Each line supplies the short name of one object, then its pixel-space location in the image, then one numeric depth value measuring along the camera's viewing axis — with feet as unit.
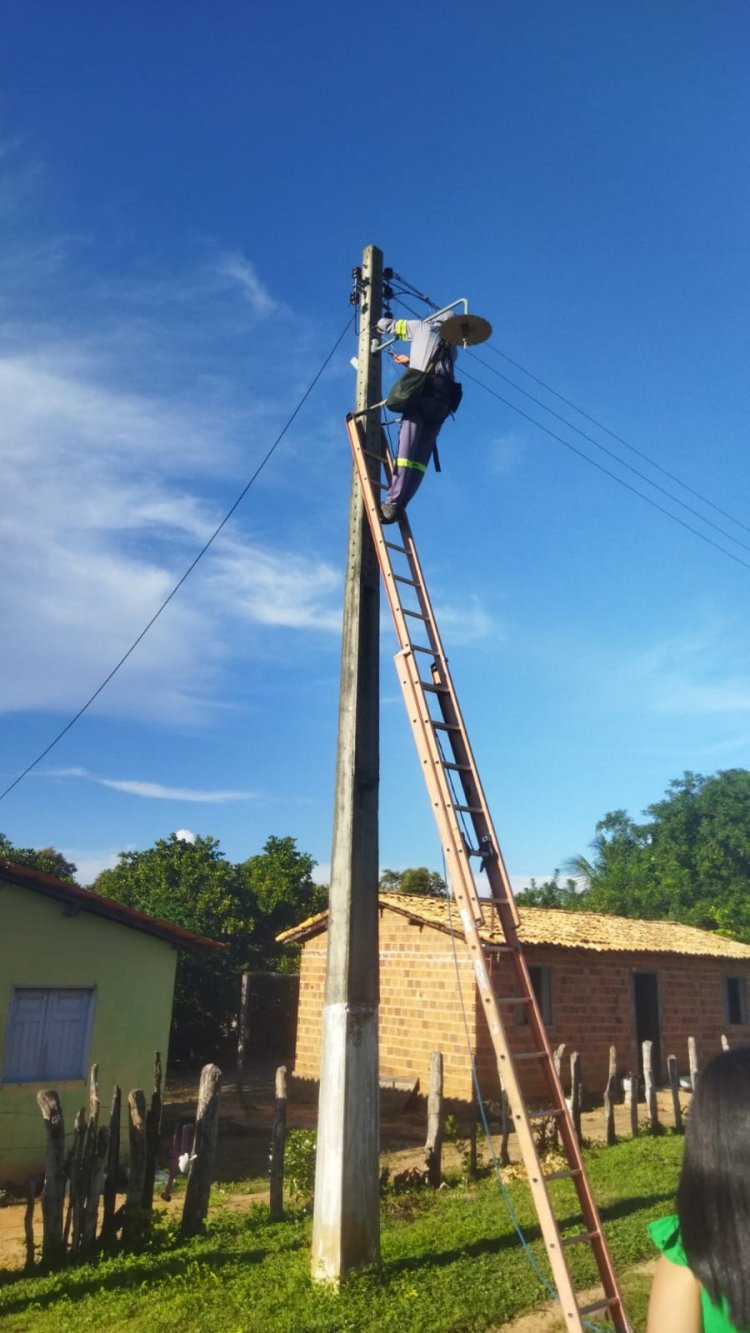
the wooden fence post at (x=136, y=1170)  26.32
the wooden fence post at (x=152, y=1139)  27.22
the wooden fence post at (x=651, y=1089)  46.32
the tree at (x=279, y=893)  91.50
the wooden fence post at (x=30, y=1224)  24.79
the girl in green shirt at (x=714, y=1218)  5.42
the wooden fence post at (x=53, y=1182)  25.02
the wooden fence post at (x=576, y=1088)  40.57
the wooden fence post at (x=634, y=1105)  43.44
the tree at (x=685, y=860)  129.49
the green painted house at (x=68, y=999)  36.99
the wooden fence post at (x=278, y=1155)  28.91
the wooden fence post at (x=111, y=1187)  26.48
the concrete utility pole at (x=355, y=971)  20.97
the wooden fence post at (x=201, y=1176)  26.66
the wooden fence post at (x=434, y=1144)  33.63
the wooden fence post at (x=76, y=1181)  25.58
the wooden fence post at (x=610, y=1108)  42.75
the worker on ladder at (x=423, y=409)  24.18
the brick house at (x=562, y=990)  55.83
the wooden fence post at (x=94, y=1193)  25.52
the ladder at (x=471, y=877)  14.57
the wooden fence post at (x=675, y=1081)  47.16
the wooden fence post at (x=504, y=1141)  37.68
